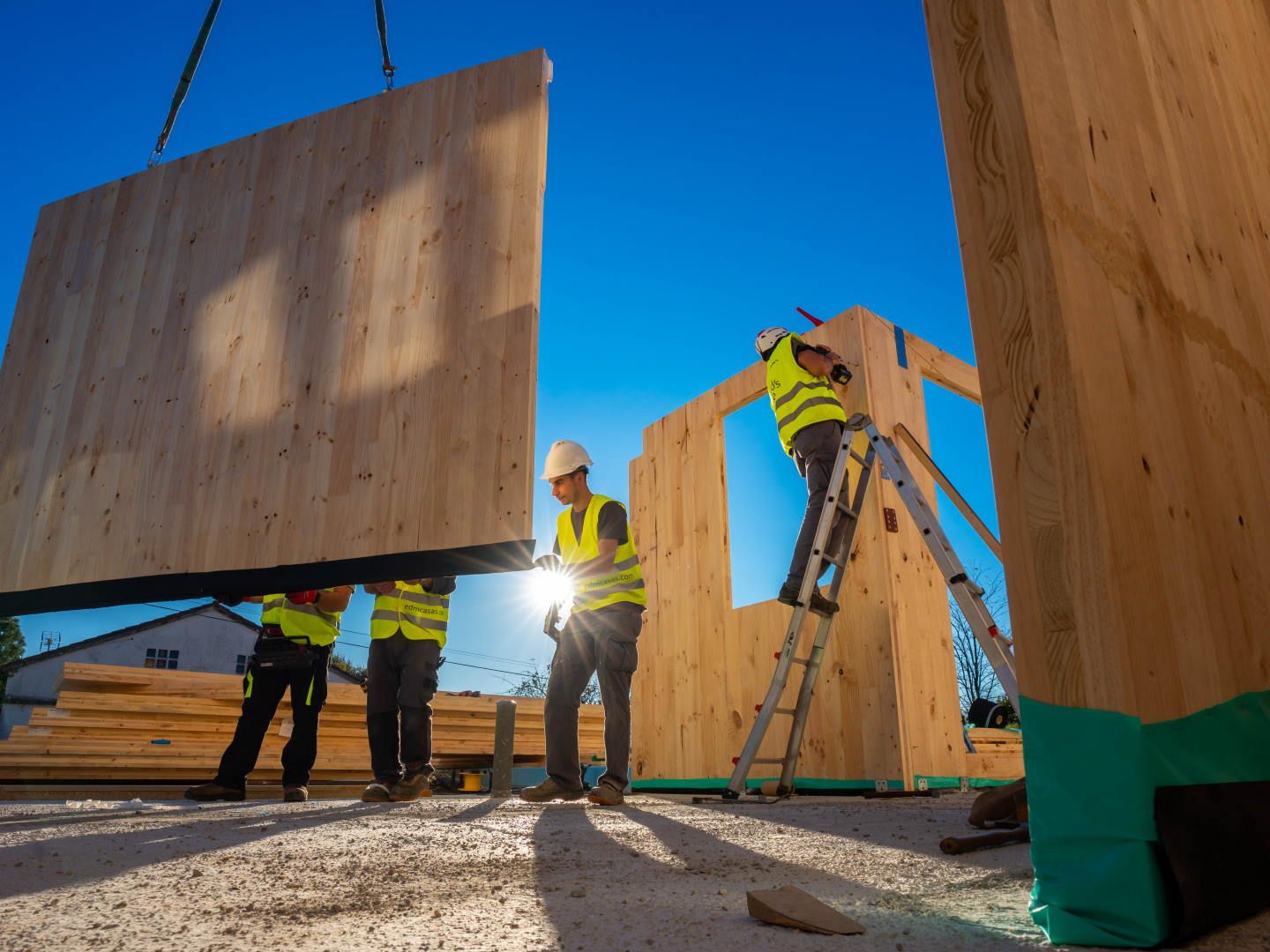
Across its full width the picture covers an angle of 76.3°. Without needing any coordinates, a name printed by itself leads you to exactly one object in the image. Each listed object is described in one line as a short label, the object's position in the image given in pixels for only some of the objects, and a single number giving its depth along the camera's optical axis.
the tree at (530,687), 32.47
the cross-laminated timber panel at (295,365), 3.23
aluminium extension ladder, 3.48
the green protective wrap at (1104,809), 1.27
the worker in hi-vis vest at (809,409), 4.80
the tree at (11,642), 34.72
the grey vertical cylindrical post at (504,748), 5.50
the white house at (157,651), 23.31
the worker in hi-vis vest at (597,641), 4.19
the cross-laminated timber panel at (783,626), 5.29
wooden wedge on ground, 1.40
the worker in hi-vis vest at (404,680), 4.64
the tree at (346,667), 28.47
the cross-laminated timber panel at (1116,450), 1.34
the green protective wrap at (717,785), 5.29
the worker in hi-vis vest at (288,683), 4.80
